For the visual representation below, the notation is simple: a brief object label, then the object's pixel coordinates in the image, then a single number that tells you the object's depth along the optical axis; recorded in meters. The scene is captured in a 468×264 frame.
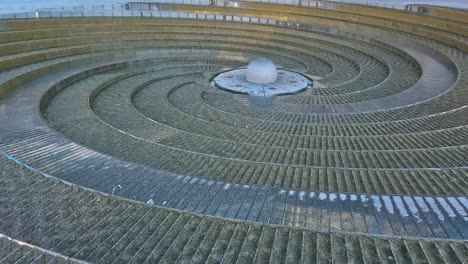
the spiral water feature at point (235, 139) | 4.89
